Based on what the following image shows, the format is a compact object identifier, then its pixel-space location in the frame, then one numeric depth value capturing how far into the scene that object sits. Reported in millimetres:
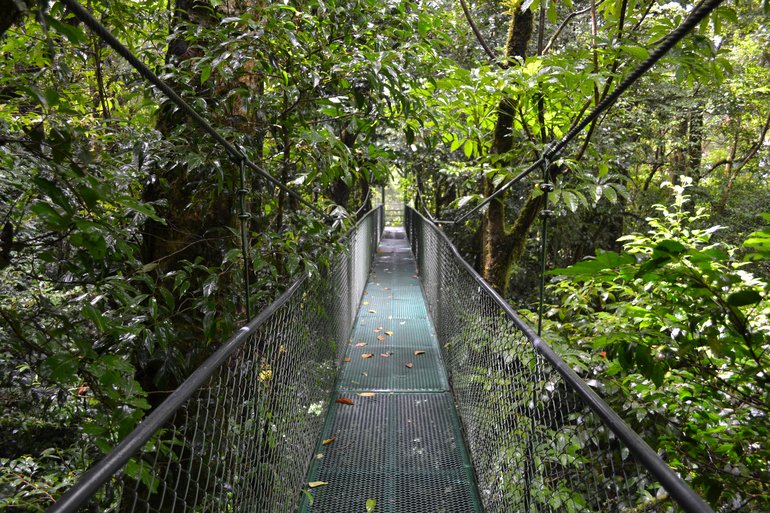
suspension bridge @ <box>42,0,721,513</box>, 984
